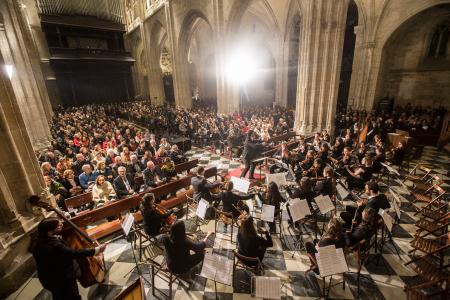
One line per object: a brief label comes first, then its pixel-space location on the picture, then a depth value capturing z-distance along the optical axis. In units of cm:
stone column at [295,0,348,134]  891
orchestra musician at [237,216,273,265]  334
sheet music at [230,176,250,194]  480
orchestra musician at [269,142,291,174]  685
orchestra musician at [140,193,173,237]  395
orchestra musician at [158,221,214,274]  317
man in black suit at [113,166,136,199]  551
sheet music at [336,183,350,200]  451
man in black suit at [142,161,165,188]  598
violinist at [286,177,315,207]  464
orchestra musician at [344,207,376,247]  360
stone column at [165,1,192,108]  1891
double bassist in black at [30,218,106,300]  257
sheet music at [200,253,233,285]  276
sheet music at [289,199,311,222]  391
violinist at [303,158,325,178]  576
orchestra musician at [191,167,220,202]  503
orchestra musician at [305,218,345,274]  334
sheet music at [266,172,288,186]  505
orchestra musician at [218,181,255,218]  459
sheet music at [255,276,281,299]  262
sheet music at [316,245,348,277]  285
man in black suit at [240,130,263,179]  686
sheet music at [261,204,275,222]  407
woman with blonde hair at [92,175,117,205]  541
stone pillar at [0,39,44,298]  359
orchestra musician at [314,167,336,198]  493
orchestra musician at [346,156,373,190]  577
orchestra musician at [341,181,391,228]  399
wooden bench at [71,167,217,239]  445
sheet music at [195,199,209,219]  413
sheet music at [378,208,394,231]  343
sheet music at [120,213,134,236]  364
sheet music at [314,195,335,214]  408
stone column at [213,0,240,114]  1412
